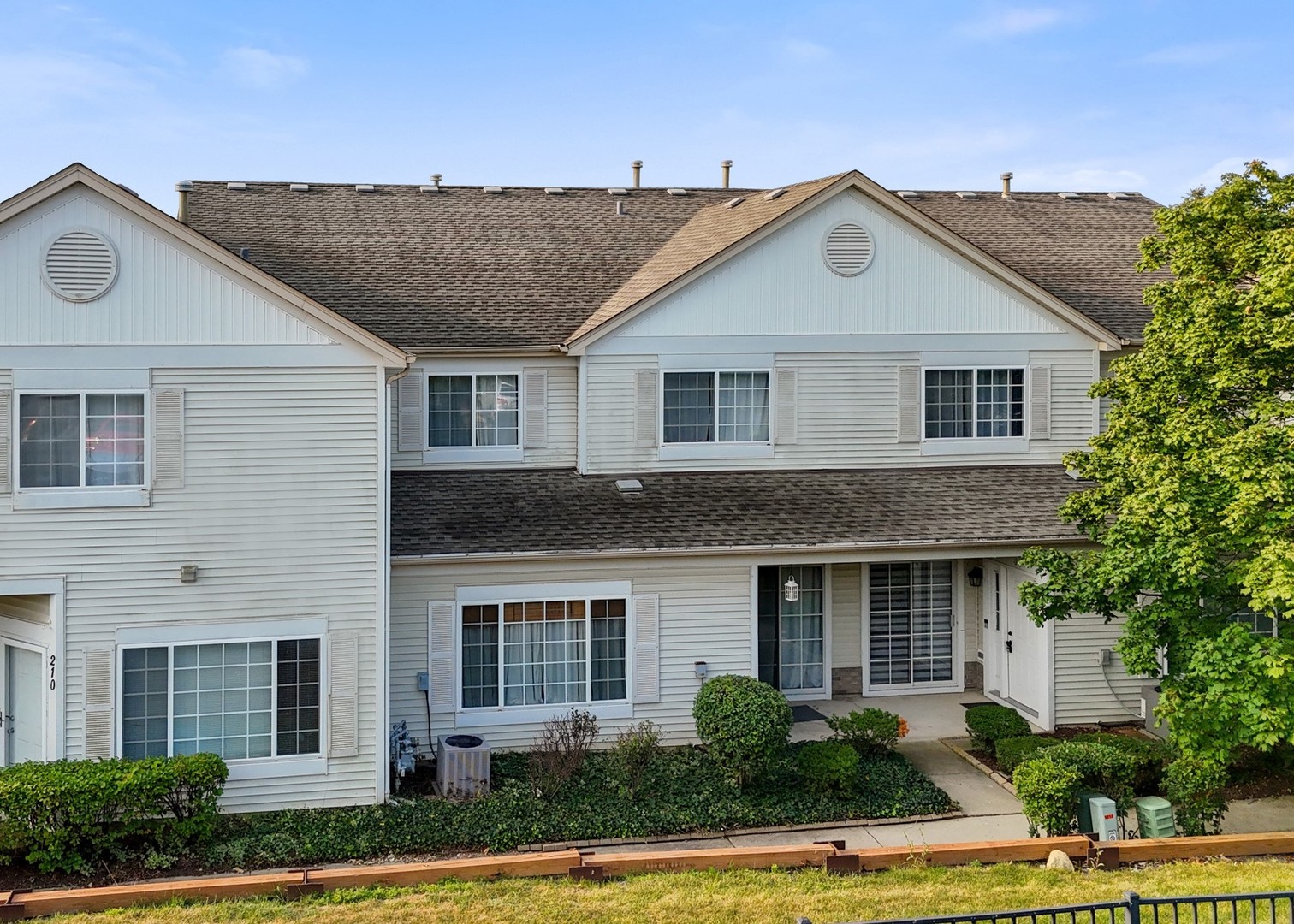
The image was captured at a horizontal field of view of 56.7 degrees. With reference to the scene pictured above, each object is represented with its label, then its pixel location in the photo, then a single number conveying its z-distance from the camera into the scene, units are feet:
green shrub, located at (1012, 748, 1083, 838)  41.09
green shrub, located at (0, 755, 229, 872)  39.14
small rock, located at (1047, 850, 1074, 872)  37.96
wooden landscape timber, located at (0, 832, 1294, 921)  35.22
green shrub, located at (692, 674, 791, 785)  46.42
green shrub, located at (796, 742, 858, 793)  46.52
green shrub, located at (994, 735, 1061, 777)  48.85
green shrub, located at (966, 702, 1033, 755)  51.85
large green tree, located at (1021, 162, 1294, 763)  40.68
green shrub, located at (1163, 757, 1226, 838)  41.68
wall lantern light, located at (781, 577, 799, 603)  57.16
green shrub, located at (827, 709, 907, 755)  50.83
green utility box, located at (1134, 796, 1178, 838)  41.60
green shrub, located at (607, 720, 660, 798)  46.88
